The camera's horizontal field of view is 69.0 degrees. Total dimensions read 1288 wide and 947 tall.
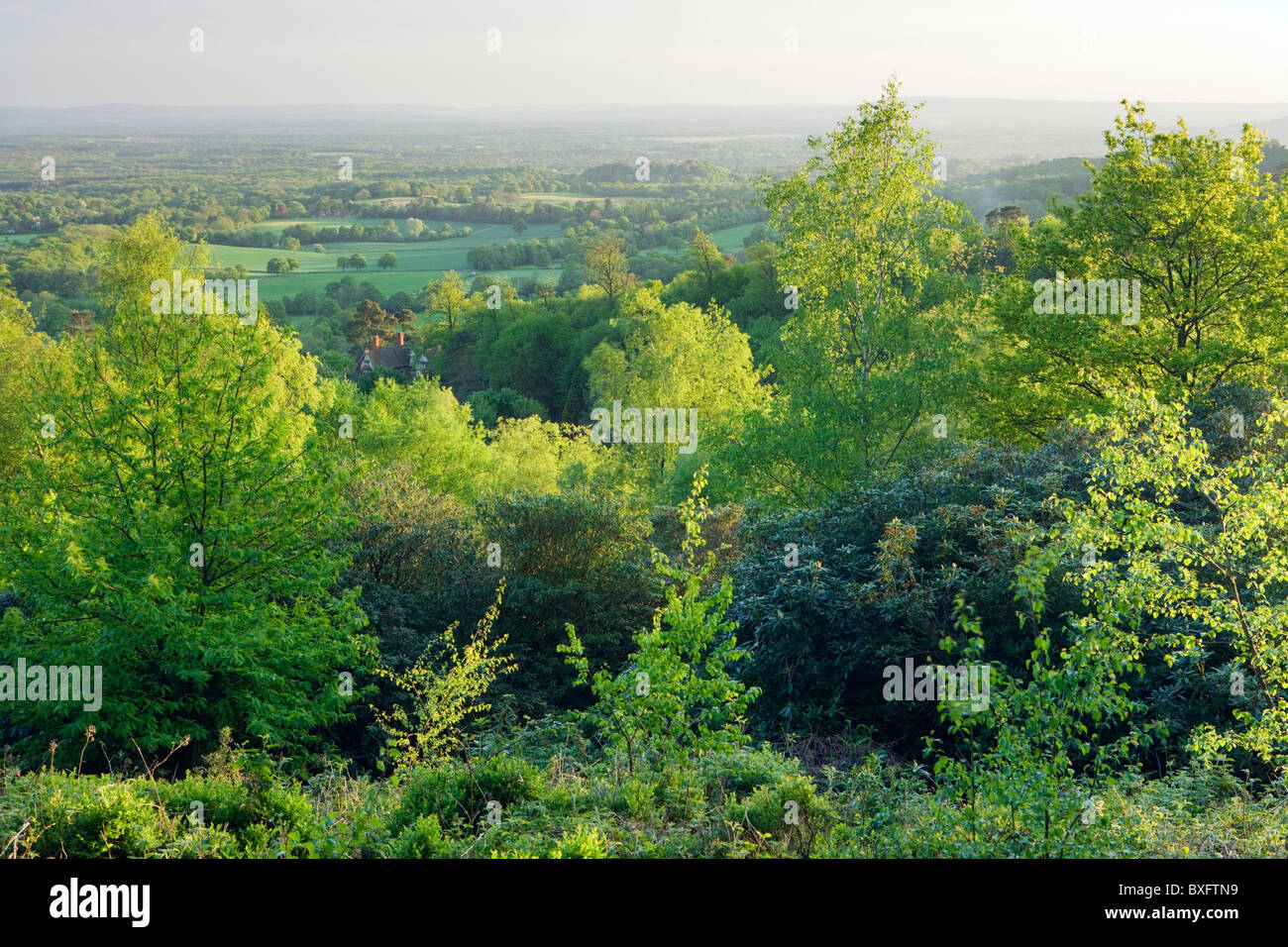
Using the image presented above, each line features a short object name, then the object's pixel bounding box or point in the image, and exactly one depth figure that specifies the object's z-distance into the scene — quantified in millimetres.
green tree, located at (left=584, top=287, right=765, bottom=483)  40250
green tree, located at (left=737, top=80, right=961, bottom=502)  22750
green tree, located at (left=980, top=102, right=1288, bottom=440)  20734
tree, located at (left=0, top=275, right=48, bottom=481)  32969
